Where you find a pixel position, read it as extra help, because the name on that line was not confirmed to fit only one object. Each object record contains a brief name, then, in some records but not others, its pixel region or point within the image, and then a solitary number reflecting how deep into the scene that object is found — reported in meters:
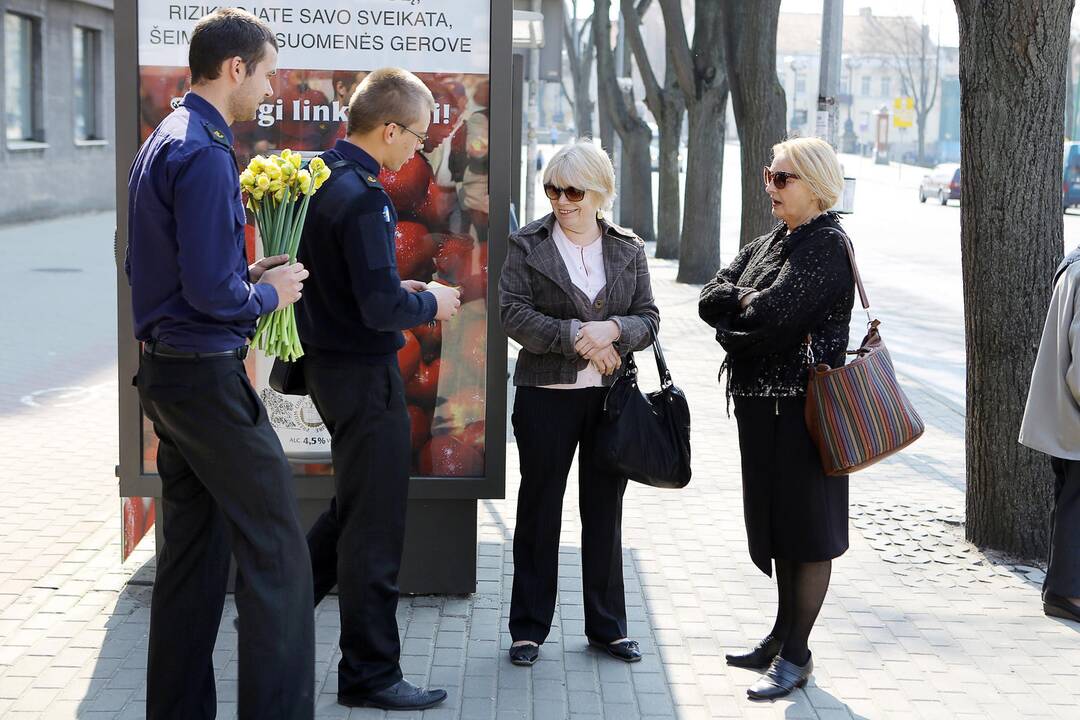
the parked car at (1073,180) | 40.81
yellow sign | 79.94
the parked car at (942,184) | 46.28
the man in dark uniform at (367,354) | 3.94
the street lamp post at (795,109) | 98.20
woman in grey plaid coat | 4.49
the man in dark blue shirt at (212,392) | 3.29
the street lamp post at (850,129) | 102.62
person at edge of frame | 5.17
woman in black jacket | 4.29
